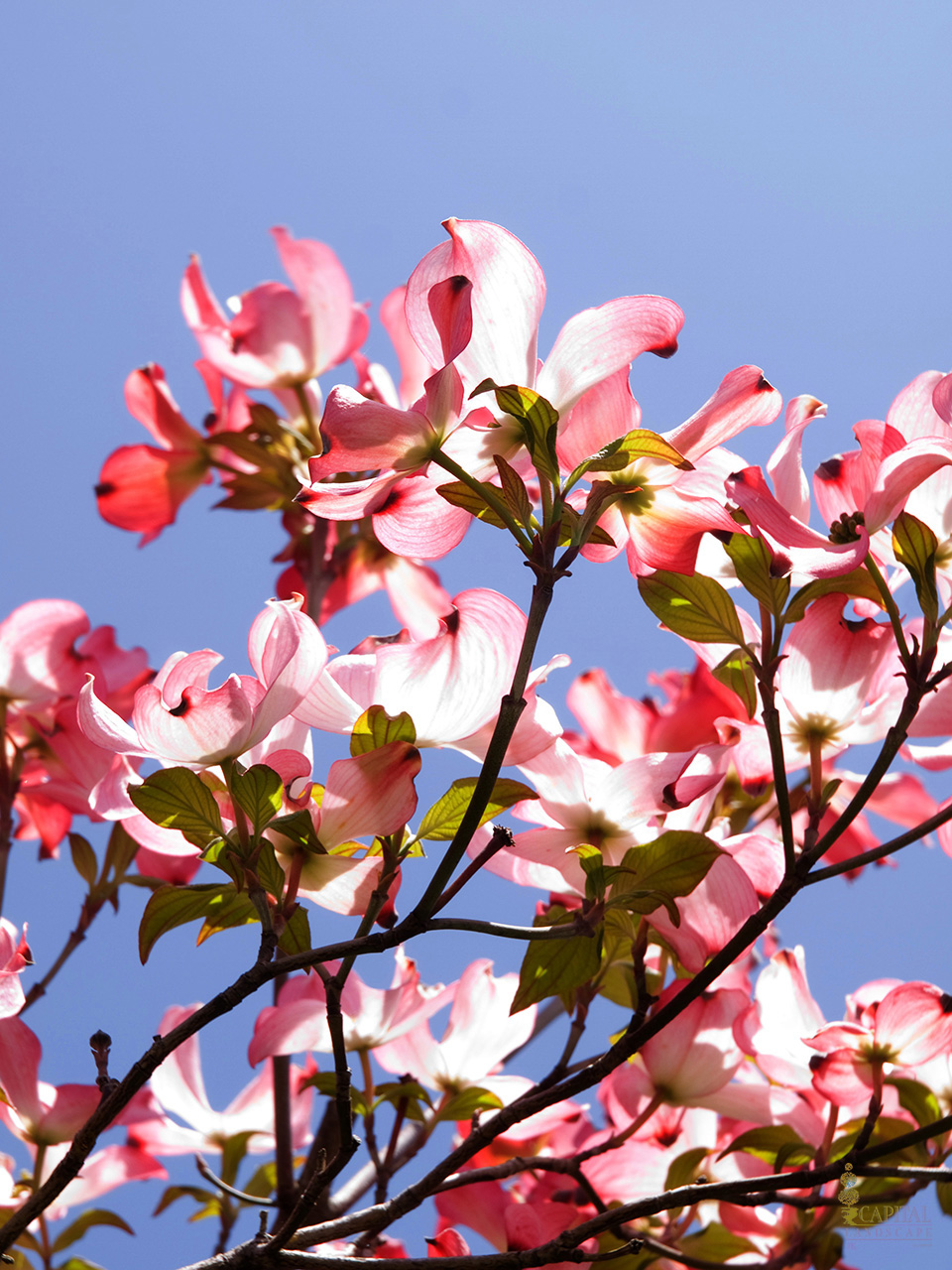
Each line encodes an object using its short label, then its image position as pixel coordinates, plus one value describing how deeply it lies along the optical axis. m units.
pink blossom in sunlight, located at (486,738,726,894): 1.39
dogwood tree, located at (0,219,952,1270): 1.35
